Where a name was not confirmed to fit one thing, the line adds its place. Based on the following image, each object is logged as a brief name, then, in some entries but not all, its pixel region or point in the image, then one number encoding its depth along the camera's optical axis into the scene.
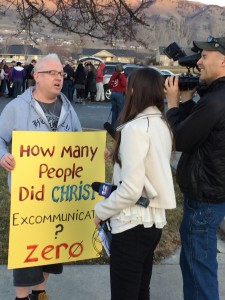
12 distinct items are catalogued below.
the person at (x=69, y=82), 18.45
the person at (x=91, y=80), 19.41
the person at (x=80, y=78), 18.58
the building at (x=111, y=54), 98.40
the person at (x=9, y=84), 20.03
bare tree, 9.05
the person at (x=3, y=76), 20.34
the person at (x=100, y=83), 19.98
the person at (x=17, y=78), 18.61
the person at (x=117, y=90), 11.79
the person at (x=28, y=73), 18.83
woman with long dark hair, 2.33
